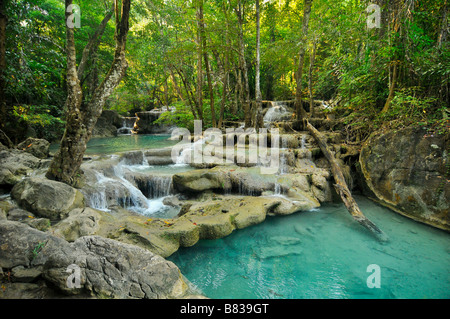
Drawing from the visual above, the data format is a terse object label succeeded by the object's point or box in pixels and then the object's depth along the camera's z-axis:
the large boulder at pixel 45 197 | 4.03
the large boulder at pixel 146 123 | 21.55
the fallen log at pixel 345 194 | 4.59
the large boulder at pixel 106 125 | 18.05
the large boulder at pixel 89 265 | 2.26
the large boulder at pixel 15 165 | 4.76
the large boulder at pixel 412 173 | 4.64
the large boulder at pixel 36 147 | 7.34
